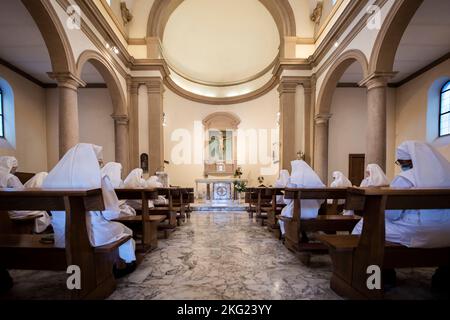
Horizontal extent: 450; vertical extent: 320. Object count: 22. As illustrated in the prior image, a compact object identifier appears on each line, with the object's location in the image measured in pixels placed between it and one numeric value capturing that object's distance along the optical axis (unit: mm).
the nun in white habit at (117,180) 4066
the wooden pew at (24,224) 3659
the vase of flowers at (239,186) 9315
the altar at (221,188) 9953
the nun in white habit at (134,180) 5062
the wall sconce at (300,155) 8867
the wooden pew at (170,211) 4926
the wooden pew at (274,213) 4710
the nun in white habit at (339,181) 5383
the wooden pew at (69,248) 2010
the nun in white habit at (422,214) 2230
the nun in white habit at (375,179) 4531
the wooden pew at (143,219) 3551
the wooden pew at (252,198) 6940
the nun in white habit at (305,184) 3664
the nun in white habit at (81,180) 2328
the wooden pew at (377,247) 2010
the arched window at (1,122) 7959
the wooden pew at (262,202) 5871
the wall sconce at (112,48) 7199
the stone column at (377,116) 5336
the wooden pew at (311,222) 3344
